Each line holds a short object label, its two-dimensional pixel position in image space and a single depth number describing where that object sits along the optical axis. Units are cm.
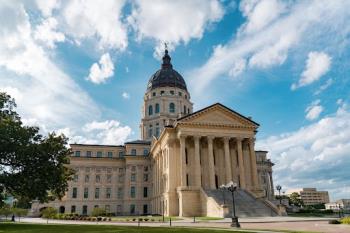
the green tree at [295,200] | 12358
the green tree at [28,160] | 3497
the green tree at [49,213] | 5778
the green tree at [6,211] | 7746
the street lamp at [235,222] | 2915
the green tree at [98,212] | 5959
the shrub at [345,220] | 2602
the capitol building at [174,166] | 5306
